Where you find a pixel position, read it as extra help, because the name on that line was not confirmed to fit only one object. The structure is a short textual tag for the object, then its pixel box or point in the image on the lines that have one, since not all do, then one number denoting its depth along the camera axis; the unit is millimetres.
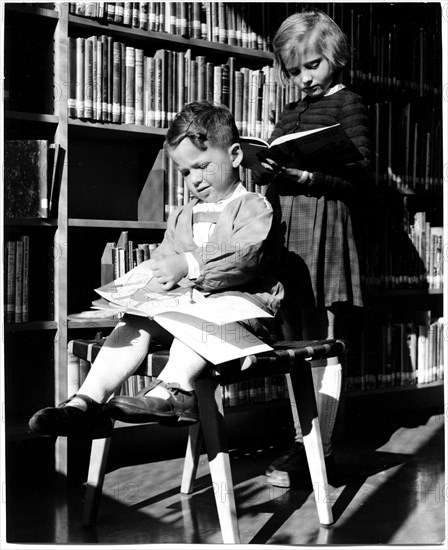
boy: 1554
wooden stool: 1608
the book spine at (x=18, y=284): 2312
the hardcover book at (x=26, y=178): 2266
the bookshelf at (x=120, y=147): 2350
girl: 2270
